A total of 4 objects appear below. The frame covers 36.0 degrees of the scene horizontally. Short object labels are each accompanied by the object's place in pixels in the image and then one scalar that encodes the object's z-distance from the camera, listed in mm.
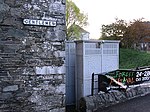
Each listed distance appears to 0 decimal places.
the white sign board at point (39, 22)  4742
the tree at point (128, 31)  22688
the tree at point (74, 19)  23609
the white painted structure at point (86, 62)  7160
